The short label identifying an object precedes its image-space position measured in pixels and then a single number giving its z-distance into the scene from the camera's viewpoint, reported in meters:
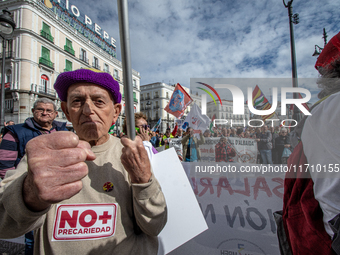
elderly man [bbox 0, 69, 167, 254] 0.58
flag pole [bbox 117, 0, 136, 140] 0.54
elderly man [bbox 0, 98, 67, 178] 2.19
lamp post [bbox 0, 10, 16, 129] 4.26
